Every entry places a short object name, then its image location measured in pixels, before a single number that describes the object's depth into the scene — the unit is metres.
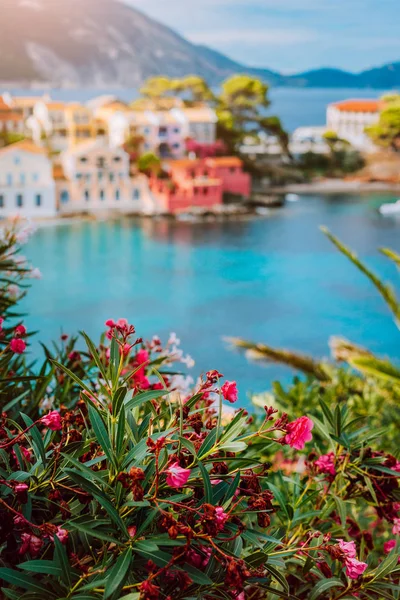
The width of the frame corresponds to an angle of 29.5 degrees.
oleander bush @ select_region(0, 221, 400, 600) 1.20
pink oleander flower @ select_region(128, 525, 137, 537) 1.24
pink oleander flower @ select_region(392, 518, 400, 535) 1.70
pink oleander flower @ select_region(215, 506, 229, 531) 1.22
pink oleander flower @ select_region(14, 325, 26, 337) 1.84
